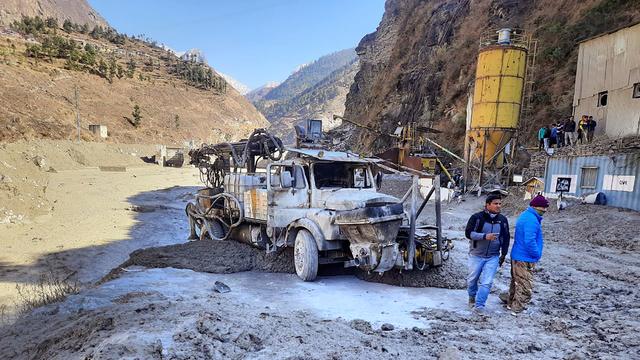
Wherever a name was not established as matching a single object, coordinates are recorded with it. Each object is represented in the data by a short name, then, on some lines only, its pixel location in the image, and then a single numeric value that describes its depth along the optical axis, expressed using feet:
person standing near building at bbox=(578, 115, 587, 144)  56.75
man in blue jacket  16.44
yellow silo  66.85
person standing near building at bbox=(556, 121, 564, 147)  60.80
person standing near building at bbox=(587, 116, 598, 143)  56.75
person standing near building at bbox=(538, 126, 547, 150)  62.28
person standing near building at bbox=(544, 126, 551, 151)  61.36
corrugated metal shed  41.09
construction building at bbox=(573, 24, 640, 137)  54.03
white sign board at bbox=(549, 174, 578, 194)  49.37
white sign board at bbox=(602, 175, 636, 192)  41.22
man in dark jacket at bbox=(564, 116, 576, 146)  59.36
